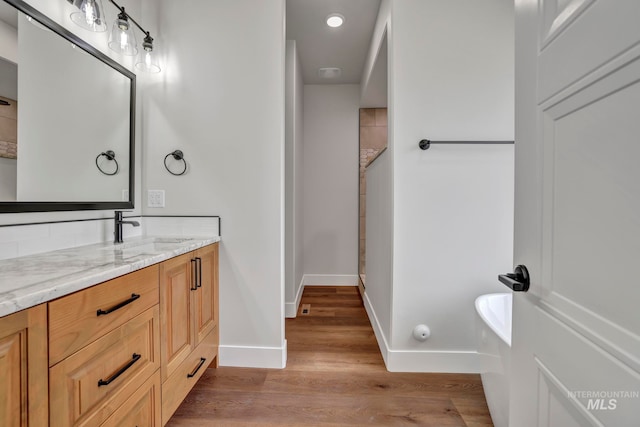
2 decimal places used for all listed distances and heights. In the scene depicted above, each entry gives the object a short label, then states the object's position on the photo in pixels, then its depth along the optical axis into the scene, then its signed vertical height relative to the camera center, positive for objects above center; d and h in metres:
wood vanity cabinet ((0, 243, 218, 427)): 0.66 -0.44
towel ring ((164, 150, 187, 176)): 1.86 +0.35
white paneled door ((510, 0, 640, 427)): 0.49 +0.00
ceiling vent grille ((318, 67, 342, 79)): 3.32 +1.63
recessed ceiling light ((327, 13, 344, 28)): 2.40 +1.63
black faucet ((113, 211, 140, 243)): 1.55 -0.09
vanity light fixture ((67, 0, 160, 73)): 1.34 +0.93
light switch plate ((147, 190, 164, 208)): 1.90 +0.08
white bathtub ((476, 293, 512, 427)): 1.24 -0.69
